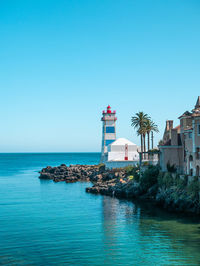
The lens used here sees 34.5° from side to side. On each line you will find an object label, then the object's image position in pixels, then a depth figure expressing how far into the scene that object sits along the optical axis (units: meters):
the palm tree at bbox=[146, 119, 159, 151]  67.00
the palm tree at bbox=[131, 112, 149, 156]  67.19
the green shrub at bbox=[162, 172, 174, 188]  42.50
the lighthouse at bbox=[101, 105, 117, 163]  85.81
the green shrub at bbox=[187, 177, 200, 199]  36.52
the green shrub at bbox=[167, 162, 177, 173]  46.31
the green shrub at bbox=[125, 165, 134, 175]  62.35
